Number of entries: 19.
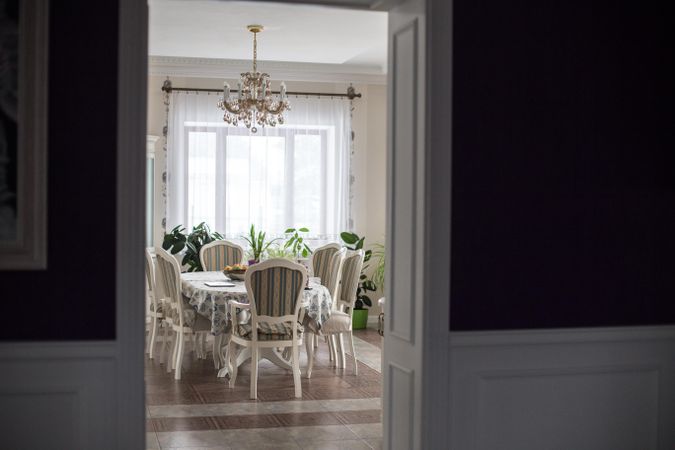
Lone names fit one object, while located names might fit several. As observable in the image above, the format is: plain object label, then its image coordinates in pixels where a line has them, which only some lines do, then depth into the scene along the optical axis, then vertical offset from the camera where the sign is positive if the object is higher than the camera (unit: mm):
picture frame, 2852 +281
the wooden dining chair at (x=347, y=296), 6719 -750
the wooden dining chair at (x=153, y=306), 7105 -874
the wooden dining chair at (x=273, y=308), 5828 -715
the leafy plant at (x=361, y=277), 9094 -766
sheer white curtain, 8797 +468
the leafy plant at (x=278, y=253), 8781 -467
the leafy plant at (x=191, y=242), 8461 -343
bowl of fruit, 6875 -529
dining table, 6355 -759
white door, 3223 -120
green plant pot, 9289 -1240
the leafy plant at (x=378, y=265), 9283 -614
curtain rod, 9205 +1351
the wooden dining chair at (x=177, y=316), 6568 -882
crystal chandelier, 7254 +995
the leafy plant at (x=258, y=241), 8570 -338
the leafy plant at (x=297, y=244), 8930 -368
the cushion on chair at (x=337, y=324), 6637 -929
